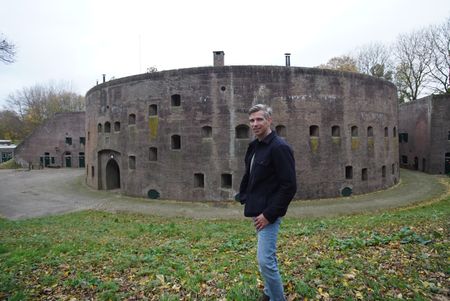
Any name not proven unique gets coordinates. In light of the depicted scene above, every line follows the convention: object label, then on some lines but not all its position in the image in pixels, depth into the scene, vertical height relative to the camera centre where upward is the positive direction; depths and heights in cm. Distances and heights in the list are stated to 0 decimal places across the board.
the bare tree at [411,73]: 2928 +852
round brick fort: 1420 +132
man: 238 -34
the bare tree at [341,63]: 3303 +1080
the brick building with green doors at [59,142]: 3266 +168
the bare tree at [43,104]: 4641 +944
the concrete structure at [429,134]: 2194 +104
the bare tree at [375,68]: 3338 +1013
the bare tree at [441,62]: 2658 +866
